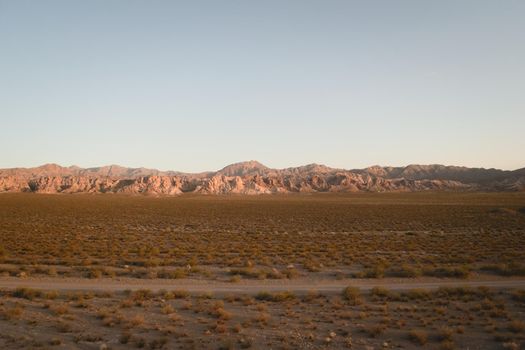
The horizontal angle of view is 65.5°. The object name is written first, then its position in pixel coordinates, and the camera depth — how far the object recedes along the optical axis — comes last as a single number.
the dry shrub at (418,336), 10.00
